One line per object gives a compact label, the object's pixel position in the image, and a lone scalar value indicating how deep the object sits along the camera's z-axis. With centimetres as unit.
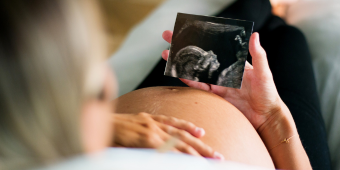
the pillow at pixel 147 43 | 128
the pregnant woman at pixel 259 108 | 66
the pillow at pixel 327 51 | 108
